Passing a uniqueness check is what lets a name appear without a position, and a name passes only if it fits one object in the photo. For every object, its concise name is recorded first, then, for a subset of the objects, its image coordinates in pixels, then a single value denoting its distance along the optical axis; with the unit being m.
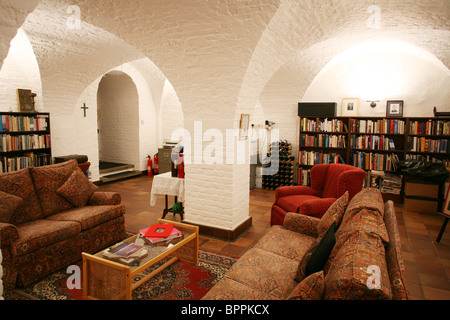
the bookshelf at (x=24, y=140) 5.23
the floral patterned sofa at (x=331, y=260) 1.32
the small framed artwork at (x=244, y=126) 4.02
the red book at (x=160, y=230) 2.97
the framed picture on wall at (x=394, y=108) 6.22
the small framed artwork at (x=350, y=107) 6.63
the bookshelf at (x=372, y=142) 5.75
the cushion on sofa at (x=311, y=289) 1.38
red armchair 3.47
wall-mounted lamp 6.45
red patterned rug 2.66
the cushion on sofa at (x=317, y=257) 1.87
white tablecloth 4.33
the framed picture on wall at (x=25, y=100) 5.60
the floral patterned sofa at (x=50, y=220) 2.75
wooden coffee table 2.35
